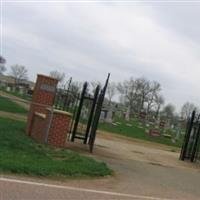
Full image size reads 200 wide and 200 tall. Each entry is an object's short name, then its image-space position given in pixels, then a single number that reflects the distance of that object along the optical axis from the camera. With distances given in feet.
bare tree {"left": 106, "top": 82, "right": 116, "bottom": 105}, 234.89
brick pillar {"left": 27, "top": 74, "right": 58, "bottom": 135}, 40.70
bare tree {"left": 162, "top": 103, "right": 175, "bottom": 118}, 239.32
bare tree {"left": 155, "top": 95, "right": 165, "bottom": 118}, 226.33
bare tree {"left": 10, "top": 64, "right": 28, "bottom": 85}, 293.54
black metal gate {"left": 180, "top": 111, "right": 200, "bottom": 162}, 49.53
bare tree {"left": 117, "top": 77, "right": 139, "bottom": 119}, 222.87
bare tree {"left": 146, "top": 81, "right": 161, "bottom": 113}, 223.30
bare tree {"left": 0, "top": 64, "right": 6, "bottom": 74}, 251.40
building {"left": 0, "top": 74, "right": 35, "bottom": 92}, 249.48
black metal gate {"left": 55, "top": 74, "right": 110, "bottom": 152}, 39.66
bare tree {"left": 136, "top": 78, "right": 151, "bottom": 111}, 221.30
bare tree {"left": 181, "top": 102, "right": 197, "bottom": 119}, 231.67
